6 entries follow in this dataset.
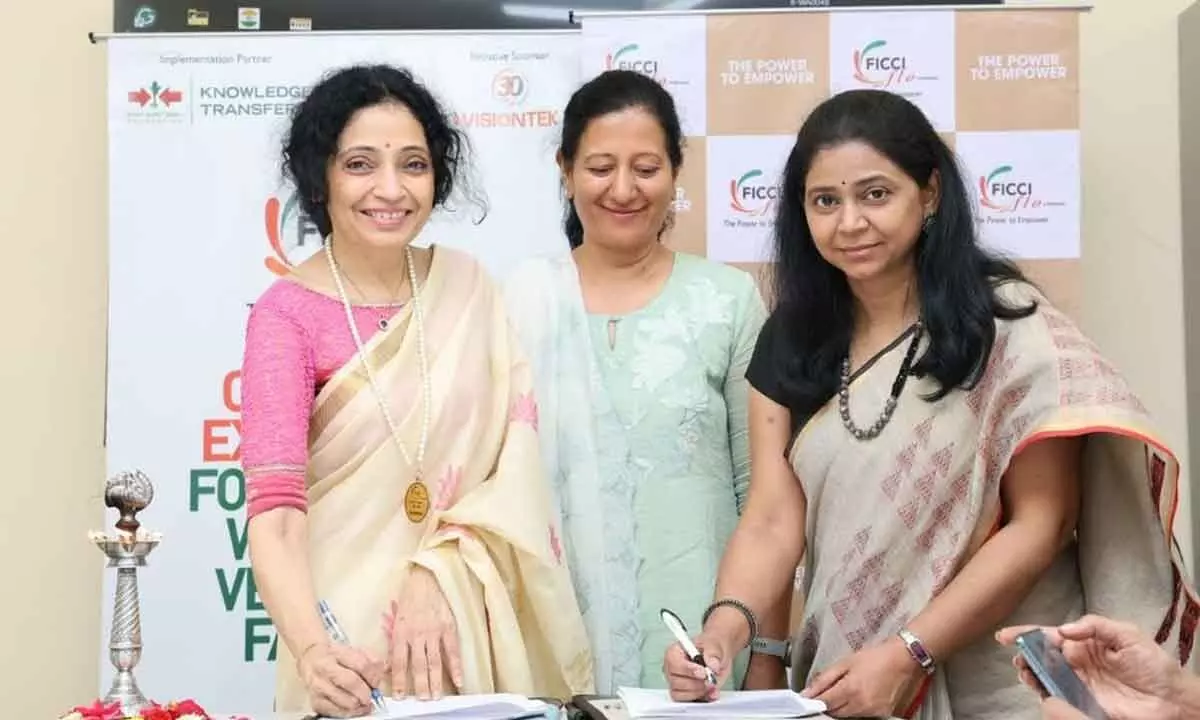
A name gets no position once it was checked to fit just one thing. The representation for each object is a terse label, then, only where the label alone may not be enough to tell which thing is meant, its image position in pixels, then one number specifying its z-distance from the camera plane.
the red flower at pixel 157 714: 1.66
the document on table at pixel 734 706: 1.67
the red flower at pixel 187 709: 1.68
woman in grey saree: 1.97
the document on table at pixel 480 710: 1.66
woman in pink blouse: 2.00
